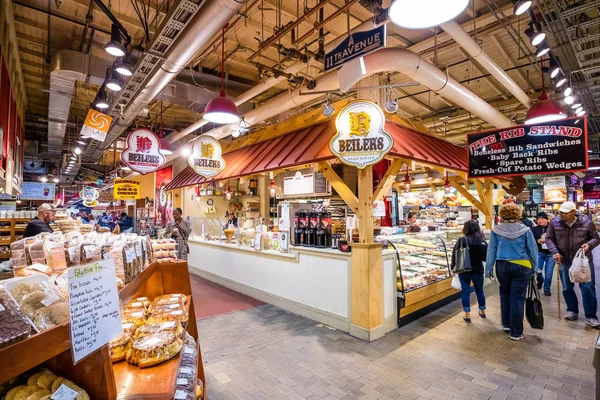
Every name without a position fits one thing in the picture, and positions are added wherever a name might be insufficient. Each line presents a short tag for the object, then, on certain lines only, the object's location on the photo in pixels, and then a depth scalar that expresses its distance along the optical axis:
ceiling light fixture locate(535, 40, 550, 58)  4.93
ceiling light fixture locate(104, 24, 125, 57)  4.35
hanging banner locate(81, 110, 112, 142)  6.41
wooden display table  0.91
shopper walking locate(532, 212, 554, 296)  6.39
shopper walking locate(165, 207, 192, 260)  7.02
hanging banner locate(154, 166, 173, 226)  13.47
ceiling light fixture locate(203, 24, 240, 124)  4.59
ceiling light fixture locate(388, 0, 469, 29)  2.39
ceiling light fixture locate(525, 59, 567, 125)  5.48
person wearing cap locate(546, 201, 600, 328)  4.81
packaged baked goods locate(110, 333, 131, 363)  1.77
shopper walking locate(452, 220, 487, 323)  5.11
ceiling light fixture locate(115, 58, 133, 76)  4.84
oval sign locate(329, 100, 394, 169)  4.18
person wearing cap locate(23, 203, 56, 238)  5.84
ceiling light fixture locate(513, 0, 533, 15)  3.75
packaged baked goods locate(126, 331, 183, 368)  1.71
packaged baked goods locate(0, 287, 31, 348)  0.91
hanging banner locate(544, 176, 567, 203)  15.01
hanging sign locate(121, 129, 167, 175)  6.63
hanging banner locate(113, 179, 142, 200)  13.34
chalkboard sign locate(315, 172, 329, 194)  9.26
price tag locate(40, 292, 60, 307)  1.17
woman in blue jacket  4.38
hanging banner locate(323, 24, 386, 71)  3.36
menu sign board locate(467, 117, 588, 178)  4.95
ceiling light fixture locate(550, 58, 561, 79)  5.63
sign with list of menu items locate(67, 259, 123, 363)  1.11
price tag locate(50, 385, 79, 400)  1.06
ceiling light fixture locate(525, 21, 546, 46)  4.55
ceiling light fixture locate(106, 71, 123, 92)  5.47
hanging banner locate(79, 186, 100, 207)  16.72
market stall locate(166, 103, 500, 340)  4.67
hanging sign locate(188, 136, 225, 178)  6.78
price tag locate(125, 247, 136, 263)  1.99
